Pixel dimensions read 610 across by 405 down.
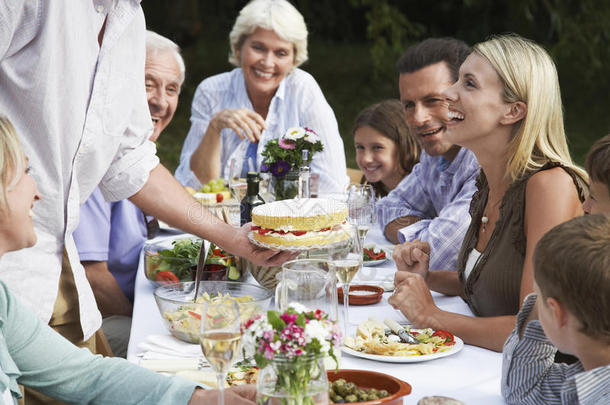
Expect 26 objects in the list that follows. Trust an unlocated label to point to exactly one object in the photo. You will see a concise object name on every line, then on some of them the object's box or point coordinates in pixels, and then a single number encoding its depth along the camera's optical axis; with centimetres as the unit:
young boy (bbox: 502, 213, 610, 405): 158
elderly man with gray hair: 335
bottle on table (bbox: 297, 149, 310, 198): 347
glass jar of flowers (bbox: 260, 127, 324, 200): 363
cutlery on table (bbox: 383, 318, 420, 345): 223
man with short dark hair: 364
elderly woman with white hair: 521
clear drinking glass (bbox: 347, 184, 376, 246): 305
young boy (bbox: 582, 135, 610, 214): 223
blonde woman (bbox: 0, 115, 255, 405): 186
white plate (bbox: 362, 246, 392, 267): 321
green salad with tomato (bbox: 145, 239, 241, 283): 291
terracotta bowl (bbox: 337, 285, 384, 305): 267
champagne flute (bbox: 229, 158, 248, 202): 397
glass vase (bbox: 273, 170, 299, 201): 360
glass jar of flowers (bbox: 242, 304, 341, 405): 141
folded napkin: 220
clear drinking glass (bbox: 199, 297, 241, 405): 153
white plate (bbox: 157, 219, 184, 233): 404
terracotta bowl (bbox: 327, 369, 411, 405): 171
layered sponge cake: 260
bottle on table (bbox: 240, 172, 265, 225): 325
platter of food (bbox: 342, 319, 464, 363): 212
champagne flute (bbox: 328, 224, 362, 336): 221
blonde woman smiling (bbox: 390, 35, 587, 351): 240
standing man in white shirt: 224
